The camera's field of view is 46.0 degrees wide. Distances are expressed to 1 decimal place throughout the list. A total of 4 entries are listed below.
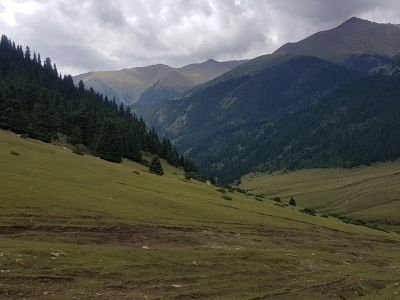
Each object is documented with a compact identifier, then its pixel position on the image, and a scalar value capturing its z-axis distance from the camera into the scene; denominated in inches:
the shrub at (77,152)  3915.1
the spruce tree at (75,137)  5246.1
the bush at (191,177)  4754.4
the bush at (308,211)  3922.2
